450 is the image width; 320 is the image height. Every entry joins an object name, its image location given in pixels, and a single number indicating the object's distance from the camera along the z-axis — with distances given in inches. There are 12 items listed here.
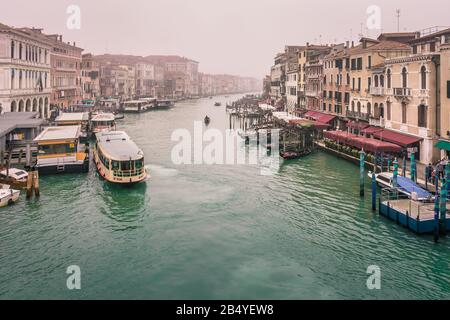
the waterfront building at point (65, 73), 3196.4
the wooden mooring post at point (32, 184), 1096.2
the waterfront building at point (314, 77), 2466.8
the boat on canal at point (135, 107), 4358.3
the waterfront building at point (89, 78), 4148.6
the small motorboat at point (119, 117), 3436.3
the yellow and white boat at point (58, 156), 1334.9
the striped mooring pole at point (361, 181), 1109.9
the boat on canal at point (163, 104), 5110.7
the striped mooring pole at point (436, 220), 788.6
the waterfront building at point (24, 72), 2027.6
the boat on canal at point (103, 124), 2311.9
